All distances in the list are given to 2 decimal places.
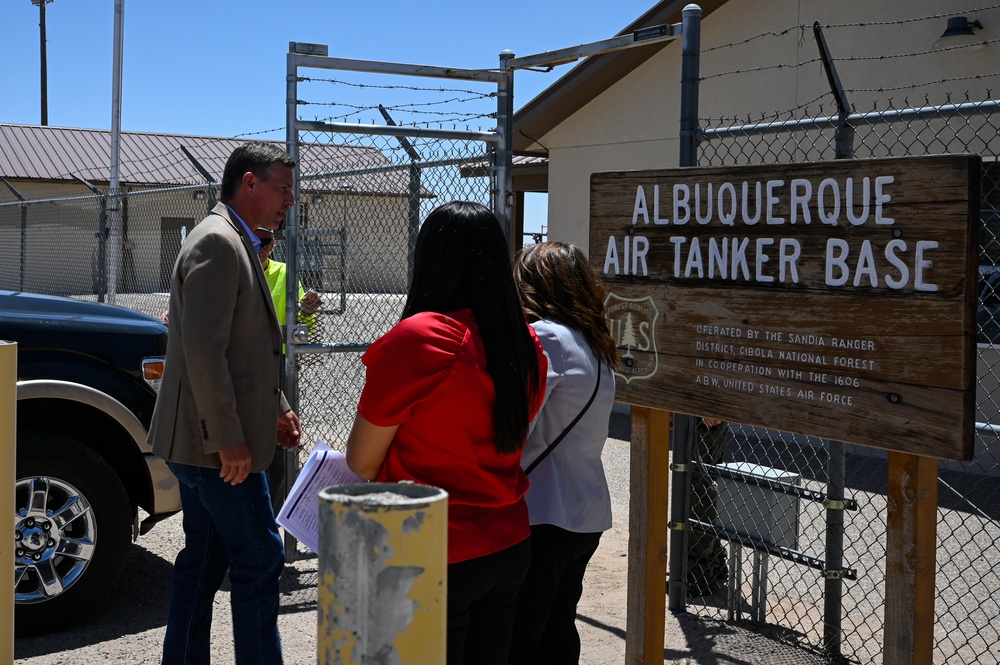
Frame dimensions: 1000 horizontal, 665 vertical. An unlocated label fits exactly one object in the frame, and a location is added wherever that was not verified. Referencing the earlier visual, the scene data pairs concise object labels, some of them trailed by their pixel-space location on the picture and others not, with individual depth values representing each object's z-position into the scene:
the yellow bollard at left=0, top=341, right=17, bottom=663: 2.72
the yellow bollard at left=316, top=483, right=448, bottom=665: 1.62
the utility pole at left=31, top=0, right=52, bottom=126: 39.81
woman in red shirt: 2.51
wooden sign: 2.77
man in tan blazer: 3.29
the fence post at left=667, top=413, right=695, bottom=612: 4.84
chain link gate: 5.10
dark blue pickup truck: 4.50
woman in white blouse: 3.24
